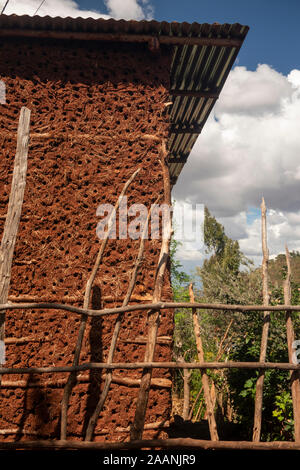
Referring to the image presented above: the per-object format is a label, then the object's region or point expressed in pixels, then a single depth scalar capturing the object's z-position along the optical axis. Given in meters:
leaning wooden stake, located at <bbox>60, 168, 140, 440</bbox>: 2.96
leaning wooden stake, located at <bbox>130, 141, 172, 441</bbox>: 2.98
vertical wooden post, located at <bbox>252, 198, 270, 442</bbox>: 3.13
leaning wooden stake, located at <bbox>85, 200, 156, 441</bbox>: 2.94
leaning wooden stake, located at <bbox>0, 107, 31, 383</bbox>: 3.02
